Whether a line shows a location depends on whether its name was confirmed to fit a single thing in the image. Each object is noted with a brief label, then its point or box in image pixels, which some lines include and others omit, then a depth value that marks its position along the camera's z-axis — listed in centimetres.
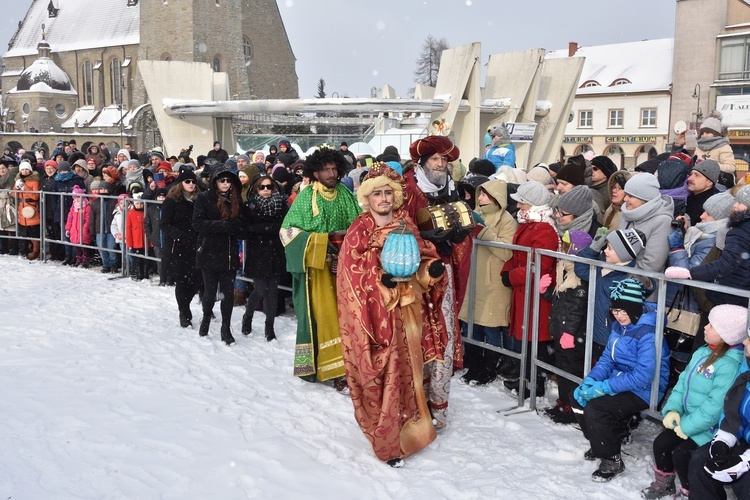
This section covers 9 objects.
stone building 4781
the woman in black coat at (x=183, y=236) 733
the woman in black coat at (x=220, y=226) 668
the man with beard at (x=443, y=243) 466
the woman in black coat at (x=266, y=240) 678
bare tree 6269
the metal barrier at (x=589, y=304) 399
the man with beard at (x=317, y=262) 553
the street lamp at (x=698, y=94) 4047
